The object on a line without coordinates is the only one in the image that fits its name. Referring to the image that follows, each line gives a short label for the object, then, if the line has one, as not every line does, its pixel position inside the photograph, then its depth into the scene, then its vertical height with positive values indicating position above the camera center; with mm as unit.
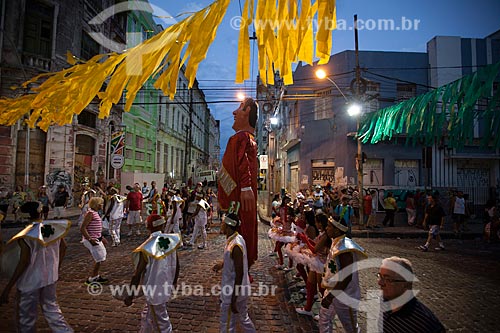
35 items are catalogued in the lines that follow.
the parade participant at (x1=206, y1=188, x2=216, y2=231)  13702 -1137
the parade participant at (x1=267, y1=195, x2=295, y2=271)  6340 -1161
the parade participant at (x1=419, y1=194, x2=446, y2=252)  9207 -1136
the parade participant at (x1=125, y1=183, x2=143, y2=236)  10555 -1036
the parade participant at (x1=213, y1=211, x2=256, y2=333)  2979 -1126
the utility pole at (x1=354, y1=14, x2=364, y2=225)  13055 +1008
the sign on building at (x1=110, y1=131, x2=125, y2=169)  12672 +1503
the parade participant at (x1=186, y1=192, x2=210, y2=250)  9083 -1309
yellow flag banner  1953 +941
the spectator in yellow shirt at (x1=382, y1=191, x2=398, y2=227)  14719 -1314
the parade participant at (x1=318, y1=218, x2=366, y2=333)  3109 -1176
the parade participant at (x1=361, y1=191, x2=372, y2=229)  14133 -1139
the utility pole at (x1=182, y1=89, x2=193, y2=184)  41756 +2987
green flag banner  5128 +1751
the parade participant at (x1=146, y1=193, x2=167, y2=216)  9386 -864
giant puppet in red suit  3377 -7
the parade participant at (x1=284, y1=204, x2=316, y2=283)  4953 -1223
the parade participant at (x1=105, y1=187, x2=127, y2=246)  8969 -1179
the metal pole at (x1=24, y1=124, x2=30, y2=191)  14812 +853
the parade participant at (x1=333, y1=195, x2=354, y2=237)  8780 -622
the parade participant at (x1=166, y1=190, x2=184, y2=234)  9134 -1223
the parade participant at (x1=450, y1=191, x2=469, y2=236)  12338 -1237
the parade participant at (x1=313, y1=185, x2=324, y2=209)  12272 -768
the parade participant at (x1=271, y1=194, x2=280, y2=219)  9172 -880
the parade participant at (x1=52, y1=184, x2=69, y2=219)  12221 -1023
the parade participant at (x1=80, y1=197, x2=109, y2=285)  5223 -1051
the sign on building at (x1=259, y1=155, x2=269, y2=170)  21391 +1524
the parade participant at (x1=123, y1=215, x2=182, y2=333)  3010 -1101
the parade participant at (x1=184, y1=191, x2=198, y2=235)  11102 -1632
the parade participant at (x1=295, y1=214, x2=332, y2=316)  4086 -1200
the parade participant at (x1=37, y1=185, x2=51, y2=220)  12206 -770
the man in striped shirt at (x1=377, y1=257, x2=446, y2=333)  1969 -909
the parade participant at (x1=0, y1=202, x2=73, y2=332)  3135 -1070
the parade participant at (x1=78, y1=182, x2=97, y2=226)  8811 -635
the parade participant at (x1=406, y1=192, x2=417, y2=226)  15045 -1384
